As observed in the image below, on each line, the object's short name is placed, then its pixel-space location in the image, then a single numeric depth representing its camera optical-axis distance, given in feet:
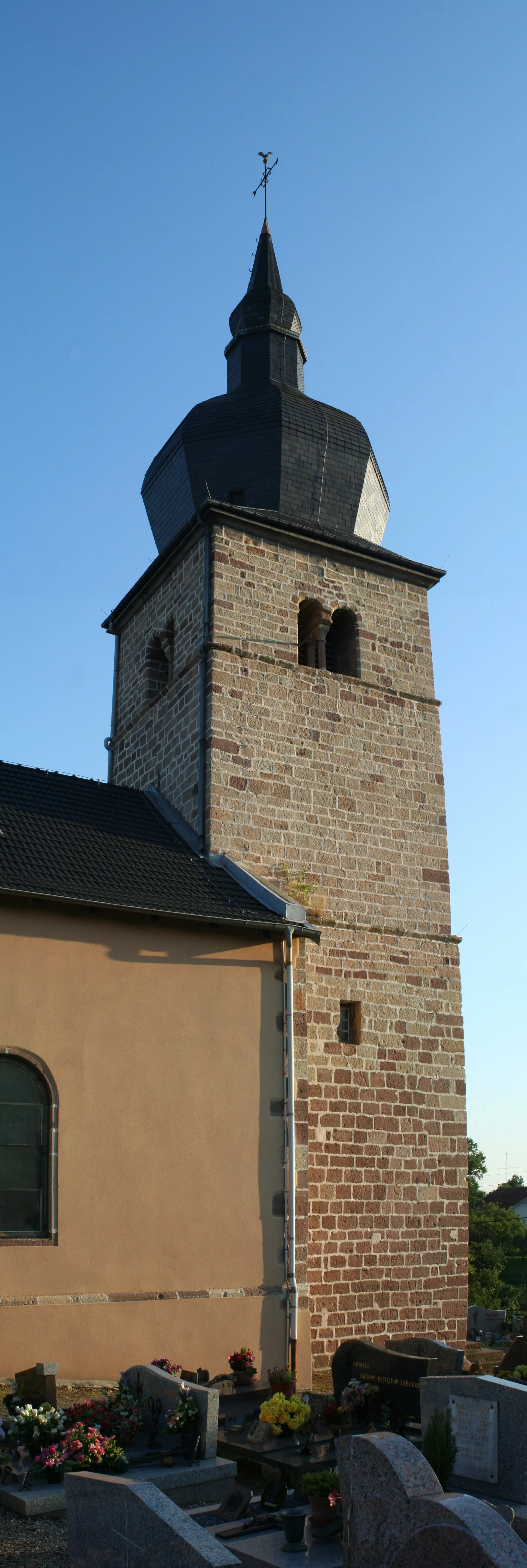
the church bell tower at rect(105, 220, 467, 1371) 42.14
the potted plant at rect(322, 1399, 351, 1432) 27.37
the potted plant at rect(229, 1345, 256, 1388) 32.96
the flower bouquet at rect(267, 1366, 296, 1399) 31.68
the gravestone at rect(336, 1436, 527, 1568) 14.35
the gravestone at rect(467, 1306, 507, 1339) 56.95
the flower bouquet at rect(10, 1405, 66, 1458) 23.72
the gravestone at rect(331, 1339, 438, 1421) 27.94
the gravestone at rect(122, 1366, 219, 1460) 24.82
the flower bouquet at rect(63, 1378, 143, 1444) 24.84
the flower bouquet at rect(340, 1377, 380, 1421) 27.89
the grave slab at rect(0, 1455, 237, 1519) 21.63
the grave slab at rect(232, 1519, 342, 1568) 19.29
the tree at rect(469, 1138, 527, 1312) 117.39
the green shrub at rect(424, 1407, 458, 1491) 21.98
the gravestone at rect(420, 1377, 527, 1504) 22.63
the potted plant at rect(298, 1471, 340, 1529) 21.01
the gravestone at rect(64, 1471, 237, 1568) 15.88
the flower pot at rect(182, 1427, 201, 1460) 24.38
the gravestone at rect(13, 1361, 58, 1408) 26.30
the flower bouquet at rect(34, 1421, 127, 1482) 22.76
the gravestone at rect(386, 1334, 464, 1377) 29.81
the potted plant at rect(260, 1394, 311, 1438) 26.91
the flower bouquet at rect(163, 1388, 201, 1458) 24.82
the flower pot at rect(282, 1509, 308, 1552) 19.90
